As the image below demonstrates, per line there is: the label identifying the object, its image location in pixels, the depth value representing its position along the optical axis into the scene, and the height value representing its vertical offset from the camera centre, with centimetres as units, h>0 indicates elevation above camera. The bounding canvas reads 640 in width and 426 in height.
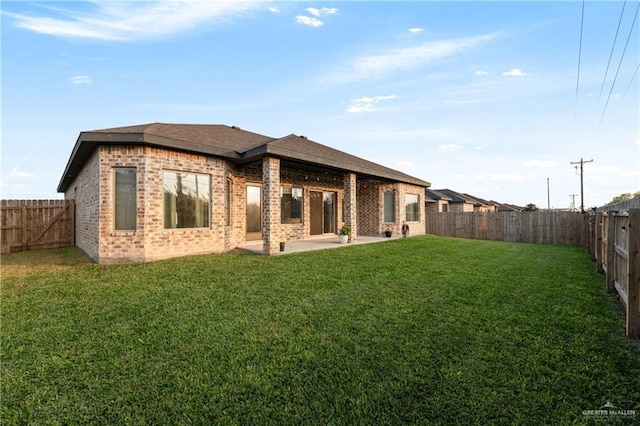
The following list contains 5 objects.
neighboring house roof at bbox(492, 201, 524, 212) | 3931 +112
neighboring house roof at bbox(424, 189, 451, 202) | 2510 +178
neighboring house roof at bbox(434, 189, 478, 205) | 2758 +191
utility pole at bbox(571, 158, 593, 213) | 2442 +323
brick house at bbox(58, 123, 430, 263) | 742 +96
